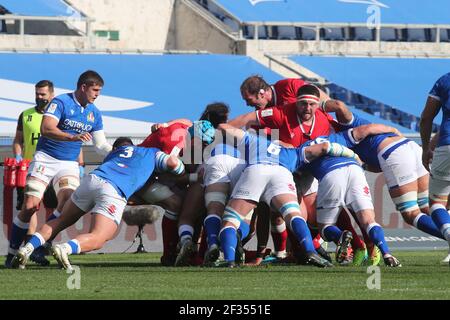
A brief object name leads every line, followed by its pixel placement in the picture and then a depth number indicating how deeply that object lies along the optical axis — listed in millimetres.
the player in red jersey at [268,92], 12375
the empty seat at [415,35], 29703
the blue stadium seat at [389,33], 29562
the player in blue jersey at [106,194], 11188
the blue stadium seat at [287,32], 28625
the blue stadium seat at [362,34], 29219
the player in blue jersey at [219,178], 11930
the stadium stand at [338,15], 28438
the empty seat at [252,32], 28328
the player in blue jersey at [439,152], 10969
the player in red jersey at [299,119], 11930
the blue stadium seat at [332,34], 29078
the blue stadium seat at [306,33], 28719
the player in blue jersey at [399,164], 12375
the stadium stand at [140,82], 23922
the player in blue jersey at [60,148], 12492
